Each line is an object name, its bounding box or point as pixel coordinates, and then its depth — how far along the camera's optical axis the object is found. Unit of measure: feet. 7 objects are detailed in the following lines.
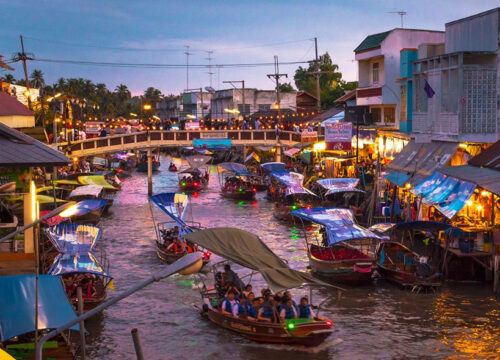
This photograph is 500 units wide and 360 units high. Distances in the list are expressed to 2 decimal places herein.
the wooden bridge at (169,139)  193.36
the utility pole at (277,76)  218.79
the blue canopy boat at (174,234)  109.50
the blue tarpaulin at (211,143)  200.85
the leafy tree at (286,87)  392.39
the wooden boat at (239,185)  188.96
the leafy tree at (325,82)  296.51
